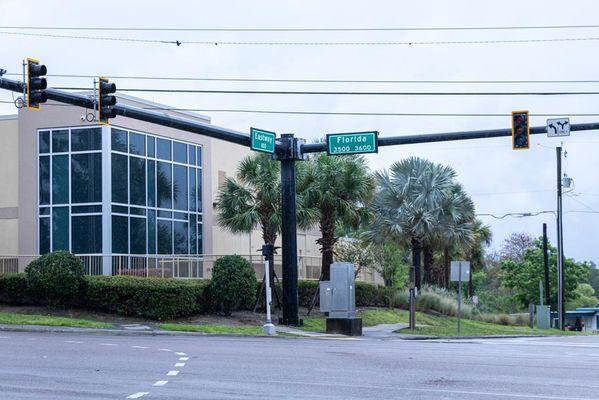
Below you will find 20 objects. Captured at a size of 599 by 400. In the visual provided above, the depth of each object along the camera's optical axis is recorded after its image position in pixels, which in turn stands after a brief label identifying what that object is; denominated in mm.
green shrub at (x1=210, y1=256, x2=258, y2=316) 33469
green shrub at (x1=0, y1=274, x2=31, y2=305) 33219
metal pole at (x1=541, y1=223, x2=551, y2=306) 56875
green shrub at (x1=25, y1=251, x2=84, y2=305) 31906
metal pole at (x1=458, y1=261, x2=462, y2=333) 35031
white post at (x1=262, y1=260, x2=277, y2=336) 28469
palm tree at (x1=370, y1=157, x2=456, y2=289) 48562
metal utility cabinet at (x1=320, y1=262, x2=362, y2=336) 31609
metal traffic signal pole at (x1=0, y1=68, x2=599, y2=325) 23984
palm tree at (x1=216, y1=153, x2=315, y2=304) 37594
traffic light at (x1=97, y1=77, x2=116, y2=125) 23344
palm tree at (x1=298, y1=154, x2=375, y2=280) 38625
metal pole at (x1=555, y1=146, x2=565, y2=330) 50000
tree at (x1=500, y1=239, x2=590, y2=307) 75000
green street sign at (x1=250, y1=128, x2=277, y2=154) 28578
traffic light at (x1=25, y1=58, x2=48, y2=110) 22047
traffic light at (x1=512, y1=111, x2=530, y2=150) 25828
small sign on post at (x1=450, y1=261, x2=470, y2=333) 35062
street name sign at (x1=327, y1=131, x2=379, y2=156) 28438
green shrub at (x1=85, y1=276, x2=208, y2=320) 32031
